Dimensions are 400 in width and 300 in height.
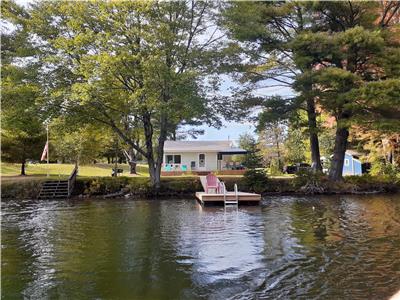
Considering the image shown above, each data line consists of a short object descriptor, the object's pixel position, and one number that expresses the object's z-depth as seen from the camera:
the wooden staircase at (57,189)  23.47
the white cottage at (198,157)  39.38
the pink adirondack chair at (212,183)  20.66
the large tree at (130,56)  21.08
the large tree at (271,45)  22.69
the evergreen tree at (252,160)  24.61
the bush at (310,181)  24.17
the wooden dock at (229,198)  19.27
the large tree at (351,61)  20.61
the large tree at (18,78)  22.23
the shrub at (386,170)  26.09
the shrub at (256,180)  24.78
